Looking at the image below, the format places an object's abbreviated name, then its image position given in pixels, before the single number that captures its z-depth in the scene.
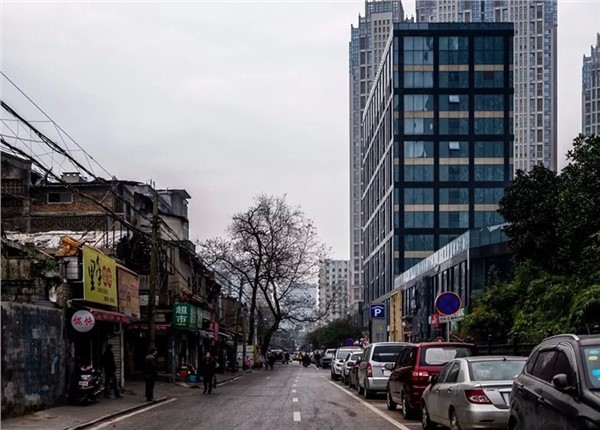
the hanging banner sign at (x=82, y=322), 24.14
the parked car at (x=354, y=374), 32.16
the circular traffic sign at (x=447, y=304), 23.70
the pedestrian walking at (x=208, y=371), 32.88
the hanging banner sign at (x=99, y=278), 25.06
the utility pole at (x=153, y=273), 31.81
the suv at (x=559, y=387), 8.71
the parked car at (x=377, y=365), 27.02
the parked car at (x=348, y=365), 37.62
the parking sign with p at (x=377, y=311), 61.72
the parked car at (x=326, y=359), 76.91
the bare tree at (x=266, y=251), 66.81
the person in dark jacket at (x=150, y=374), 27.08
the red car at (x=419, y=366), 19.16
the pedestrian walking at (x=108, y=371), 27.58
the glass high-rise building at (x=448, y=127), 97.12
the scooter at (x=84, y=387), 23.94
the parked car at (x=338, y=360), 44.53
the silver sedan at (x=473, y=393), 13.53
